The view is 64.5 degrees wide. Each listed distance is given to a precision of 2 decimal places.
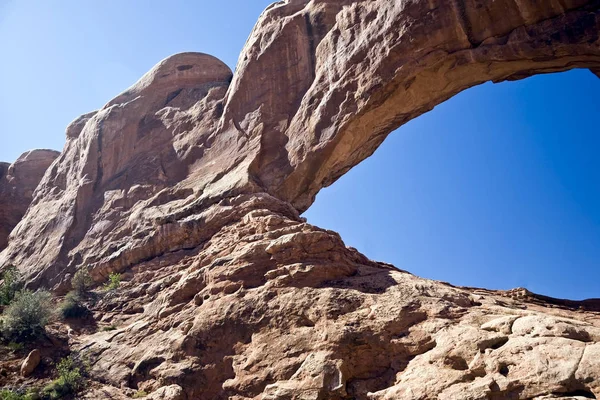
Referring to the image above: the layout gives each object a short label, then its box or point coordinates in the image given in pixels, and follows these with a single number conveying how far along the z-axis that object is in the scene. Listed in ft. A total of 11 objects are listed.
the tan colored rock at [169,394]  44.52
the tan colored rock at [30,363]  51.47
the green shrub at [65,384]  47.73
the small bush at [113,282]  73.92
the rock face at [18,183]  123.44
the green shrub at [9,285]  76.19
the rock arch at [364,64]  64.34
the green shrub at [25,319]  57.36
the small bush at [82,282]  74.02
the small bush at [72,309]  67.31
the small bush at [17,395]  45.75
